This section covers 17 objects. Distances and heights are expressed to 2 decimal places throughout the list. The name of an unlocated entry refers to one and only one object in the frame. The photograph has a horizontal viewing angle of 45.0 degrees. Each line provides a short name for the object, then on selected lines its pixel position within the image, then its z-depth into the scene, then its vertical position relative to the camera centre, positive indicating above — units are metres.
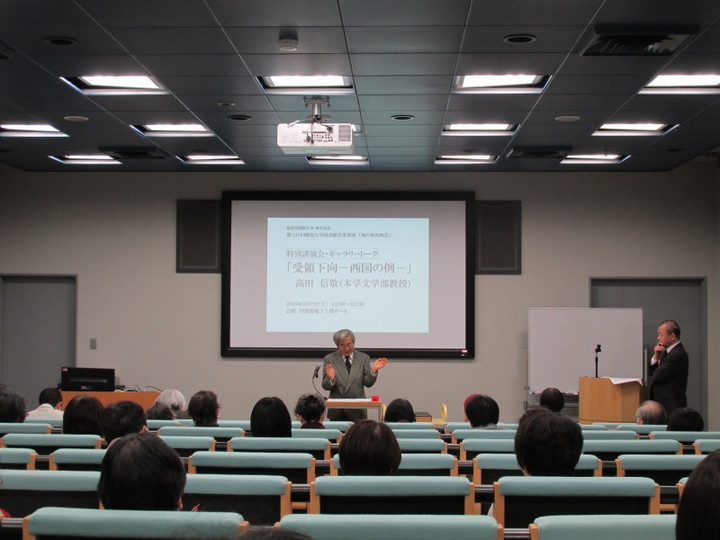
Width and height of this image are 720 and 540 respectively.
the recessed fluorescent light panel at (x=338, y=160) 10.61 +2.00
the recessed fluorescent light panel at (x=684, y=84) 6.96 +1.97
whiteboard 10.68 -0.26
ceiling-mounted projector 7.05 +1.50
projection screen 11.19 +0.63
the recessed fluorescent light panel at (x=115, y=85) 7.06 +1.96
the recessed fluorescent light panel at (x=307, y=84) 7.06 +1.96
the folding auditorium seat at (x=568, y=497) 2.64 -0.54
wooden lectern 10.03 -0.89
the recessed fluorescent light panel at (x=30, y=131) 8.94 +1.97
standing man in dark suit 8.77 -0.49
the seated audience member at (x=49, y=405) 7.47 -0.78
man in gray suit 8.52 -0.52
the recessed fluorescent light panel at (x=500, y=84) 7.05 +1.98
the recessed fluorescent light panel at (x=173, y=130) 8.84 +1.97
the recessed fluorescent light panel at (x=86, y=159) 10.50 +1.98
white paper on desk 10.05 -0.66
